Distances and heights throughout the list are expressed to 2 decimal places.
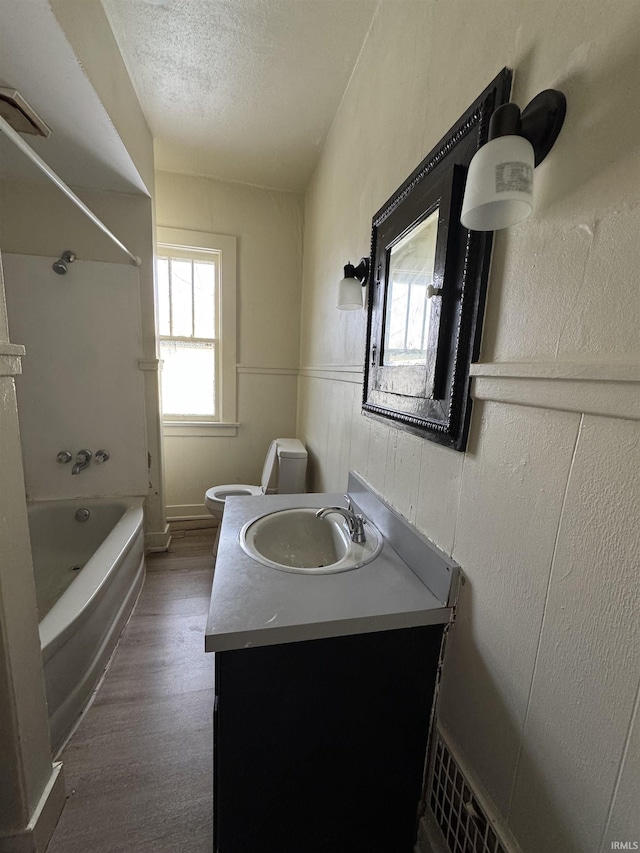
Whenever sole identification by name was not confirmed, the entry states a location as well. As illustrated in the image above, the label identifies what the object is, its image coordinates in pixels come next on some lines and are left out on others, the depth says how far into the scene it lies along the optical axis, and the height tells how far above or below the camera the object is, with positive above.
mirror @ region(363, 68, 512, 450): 0.75 +0.20
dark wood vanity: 0.74 -0.77
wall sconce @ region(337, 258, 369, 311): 1.31 +0.31
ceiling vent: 1.13 +0.84
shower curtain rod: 1.04 +0.65
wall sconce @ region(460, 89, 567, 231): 0.53 +0.33
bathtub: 1.21 -1.11
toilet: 2.20 -0.75
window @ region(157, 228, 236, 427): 2.62 +0.24
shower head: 1.96 +0.51
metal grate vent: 0.72 -1.00
